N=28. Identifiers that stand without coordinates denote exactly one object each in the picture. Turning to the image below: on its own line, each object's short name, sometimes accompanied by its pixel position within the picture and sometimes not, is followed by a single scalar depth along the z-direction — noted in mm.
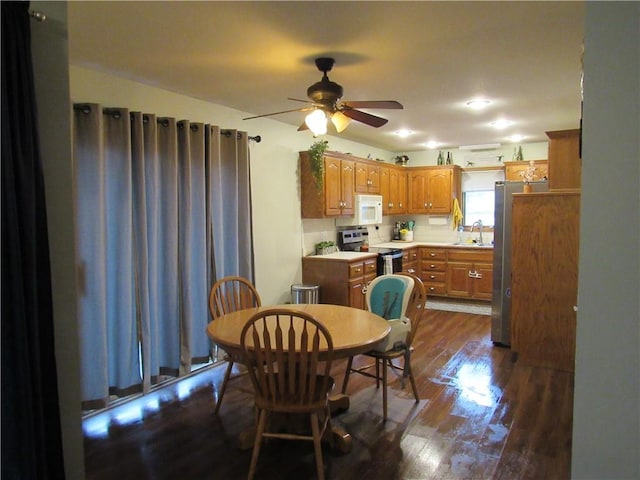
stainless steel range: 5406
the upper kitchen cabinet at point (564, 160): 3730
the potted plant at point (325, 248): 5180
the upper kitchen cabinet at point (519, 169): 5988
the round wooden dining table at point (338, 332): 2277
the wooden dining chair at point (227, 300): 3045
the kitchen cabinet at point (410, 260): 6195
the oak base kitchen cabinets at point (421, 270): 4762
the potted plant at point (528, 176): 4020
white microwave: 5531
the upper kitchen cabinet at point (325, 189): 4883
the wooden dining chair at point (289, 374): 2107
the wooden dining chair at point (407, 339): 2859
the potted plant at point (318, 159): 4770
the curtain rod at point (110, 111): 2801
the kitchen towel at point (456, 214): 6773
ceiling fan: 2736
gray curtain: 2867
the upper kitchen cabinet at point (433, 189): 6695
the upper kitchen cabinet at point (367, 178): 5536
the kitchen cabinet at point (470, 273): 6105
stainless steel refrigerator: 4344
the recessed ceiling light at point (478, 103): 3801
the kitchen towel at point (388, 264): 5410
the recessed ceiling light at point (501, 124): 4766
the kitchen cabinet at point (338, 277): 4715
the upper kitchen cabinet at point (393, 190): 6266
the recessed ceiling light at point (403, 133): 5348
